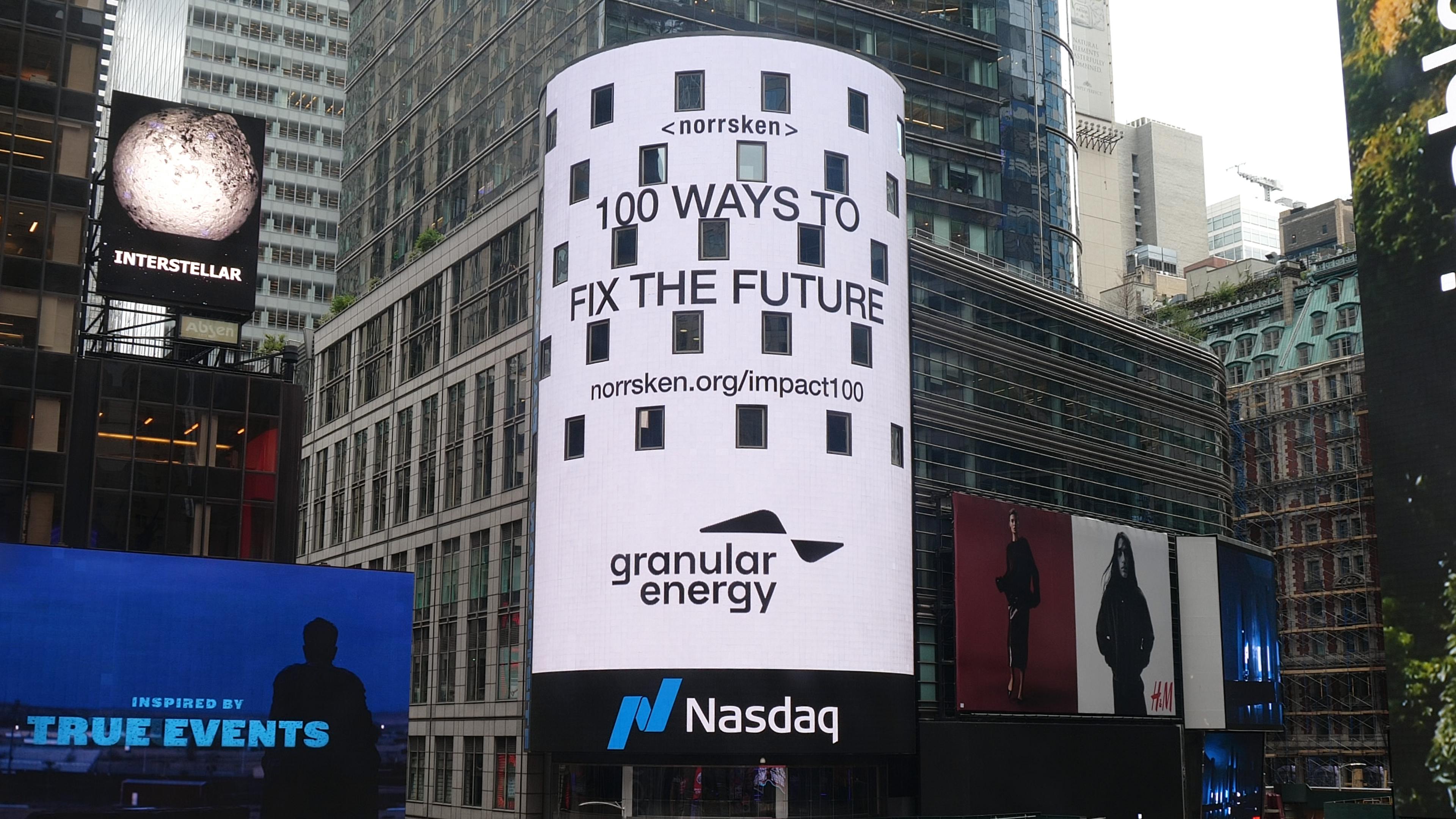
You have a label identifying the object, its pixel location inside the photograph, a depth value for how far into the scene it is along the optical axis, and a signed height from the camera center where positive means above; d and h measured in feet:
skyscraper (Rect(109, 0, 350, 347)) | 574.56 +232.00
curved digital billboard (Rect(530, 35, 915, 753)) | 201.05 +40.47
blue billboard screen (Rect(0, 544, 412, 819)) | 164.66 +3.27
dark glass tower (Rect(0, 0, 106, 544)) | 202.08 +63.68
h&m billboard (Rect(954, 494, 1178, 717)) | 229.45 +15.42
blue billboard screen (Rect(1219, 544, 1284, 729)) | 275.18 +13.28
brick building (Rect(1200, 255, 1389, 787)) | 402.93 +43.34
